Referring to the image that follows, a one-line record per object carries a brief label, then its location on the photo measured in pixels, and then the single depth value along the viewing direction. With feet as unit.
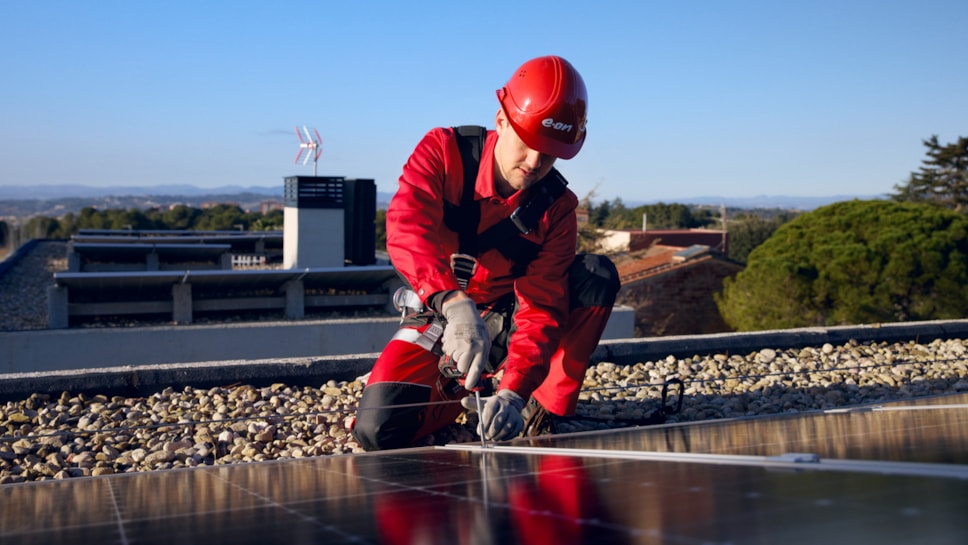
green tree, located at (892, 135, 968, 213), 158.71
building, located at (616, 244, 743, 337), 79.36
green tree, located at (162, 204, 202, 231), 166.61
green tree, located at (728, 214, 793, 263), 160.15
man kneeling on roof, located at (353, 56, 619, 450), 12.53
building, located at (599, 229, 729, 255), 152.43
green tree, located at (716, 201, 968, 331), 54.80
